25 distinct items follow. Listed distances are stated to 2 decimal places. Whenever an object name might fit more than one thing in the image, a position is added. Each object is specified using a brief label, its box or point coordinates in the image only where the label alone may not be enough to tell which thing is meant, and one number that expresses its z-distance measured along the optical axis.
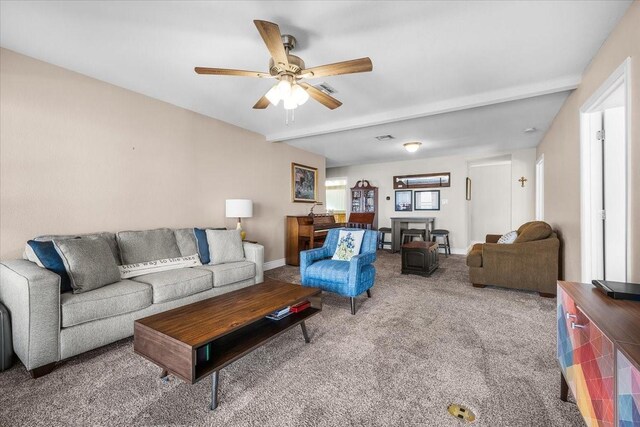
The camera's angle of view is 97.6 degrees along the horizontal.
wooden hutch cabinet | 7.77
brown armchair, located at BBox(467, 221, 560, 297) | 3.49
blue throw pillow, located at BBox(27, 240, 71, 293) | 2.12
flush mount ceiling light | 5.25
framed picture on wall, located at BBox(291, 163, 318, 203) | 5.70
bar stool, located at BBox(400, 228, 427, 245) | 6.56
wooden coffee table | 1.45
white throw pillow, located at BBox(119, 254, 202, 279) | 2.68
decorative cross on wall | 6.14
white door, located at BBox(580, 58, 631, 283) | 2.49
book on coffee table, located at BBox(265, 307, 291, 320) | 2.16
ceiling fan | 1.84
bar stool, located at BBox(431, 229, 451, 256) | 6.46
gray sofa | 1.80
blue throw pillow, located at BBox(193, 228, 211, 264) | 3.35
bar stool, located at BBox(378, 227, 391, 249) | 7.38
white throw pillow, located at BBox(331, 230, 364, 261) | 3.37
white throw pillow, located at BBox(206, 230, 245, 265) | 3.39
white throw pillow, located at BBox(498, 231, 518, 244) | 4.14
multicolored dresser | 0.88
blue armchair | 2.90
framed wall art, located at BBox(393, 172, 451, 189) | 6.89
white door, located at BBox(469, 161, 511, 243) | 7.40
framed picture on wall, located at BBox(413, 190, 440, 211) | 7.02
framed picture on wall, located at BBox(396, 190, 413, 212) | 7.38
